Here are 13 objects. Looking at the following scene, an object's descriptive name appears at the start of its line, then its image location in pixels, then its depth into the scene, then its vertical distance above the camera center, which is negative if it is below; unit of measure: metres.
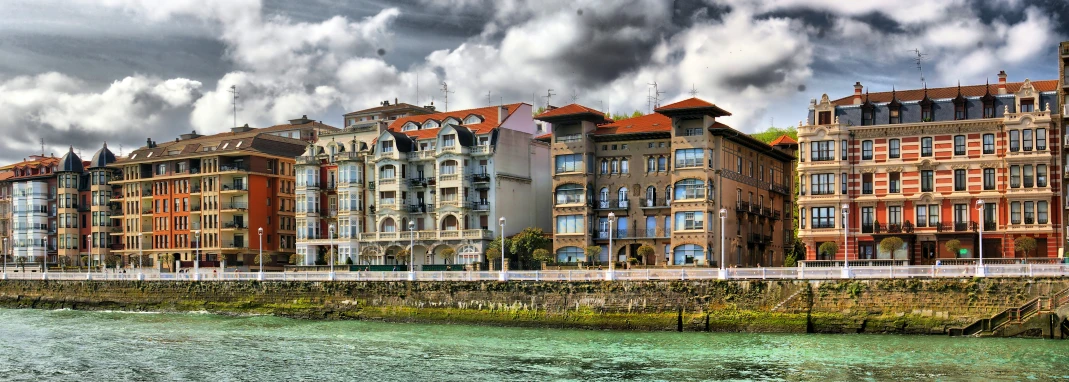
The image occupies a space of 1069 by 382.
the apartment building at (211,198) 117.62 +4.00
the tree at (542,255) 88.00 -1.51
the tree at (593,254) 88.62 -1.52
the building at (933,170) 77.19 +3.79
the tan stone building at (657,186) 88.69 +3.49
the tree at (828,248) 79.94 -1.20
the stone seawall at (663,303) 59.75 -3.92
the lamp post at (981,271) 59.55 -2.11
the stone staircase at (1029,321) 56.22 -4.36
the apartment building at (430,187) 99.19 +4.06
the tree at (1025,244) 75.12 -1.05
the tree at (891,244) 77.38 -0.95
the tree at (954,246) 76.81 -1.13
